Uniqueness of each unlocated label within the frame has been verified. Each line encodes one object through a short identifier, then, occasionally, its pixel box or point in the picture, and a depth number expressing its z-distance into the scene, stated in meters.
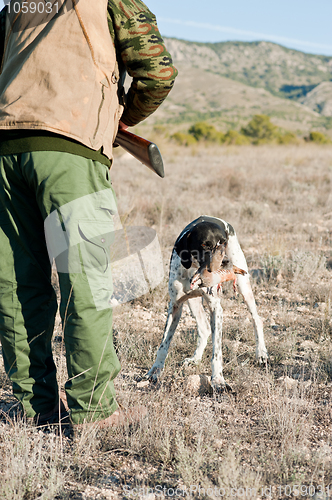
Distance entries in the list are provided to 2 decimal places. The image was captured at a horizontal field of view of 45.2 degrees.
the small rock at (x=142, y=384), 2.76
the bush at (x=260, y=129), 33.35
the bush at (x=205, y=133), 27.07
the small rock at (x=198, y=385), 2.69
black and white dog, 2.72
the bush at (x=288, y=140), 25.22
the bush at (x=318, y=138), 26.36
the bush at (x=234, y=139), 25.49
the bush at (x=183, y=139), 23.44
